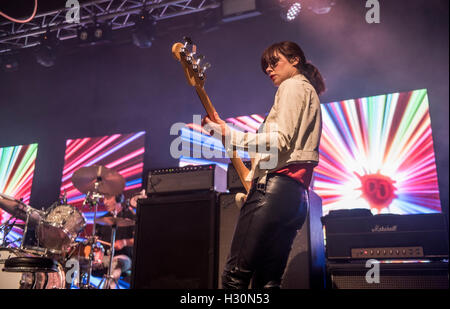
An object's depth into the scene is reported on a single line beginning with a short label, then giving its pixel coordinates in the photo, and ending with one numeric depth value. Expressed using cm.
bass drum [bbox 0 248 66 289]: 370
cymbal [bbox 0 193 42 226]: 389
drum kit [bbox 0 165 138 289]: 354
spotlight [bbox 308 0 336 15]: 512
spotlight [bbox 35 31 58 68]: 623
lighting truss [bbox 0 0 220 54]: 590
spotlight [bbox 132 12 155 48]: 584
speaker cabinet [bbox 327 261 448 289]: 266
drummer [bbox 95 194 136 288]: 532
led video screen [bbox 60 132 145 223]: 627
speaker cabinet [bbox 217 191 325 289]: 288
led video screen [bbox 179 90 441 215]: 482
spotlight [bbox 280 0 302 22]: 521
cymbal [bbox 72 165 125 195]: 488
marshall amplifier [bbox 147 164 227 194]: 335
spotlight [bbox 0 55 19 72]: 533
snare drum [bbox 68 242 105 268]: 460
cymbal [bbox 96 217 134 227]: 482
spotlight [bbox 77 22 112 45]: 605
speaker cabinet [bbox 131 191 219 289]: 309
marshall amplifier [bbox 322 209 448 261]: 272
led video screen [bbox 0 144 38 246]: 527
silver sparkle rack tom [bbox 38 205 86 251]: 400
